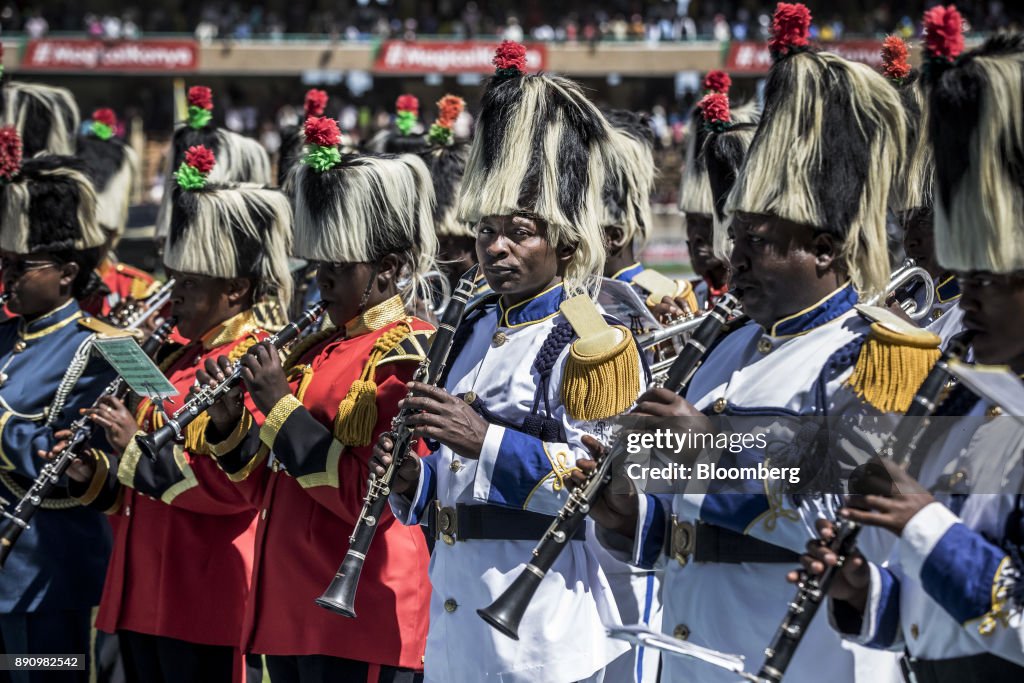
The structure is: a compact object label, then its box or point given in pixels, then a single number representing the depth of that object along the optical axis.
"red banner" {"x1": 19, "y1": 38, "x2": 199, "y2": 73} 36.97
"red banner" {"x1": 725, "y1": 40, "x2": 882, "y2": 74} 38.61
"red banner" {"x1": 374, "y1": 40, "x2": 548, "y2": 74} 39.22
